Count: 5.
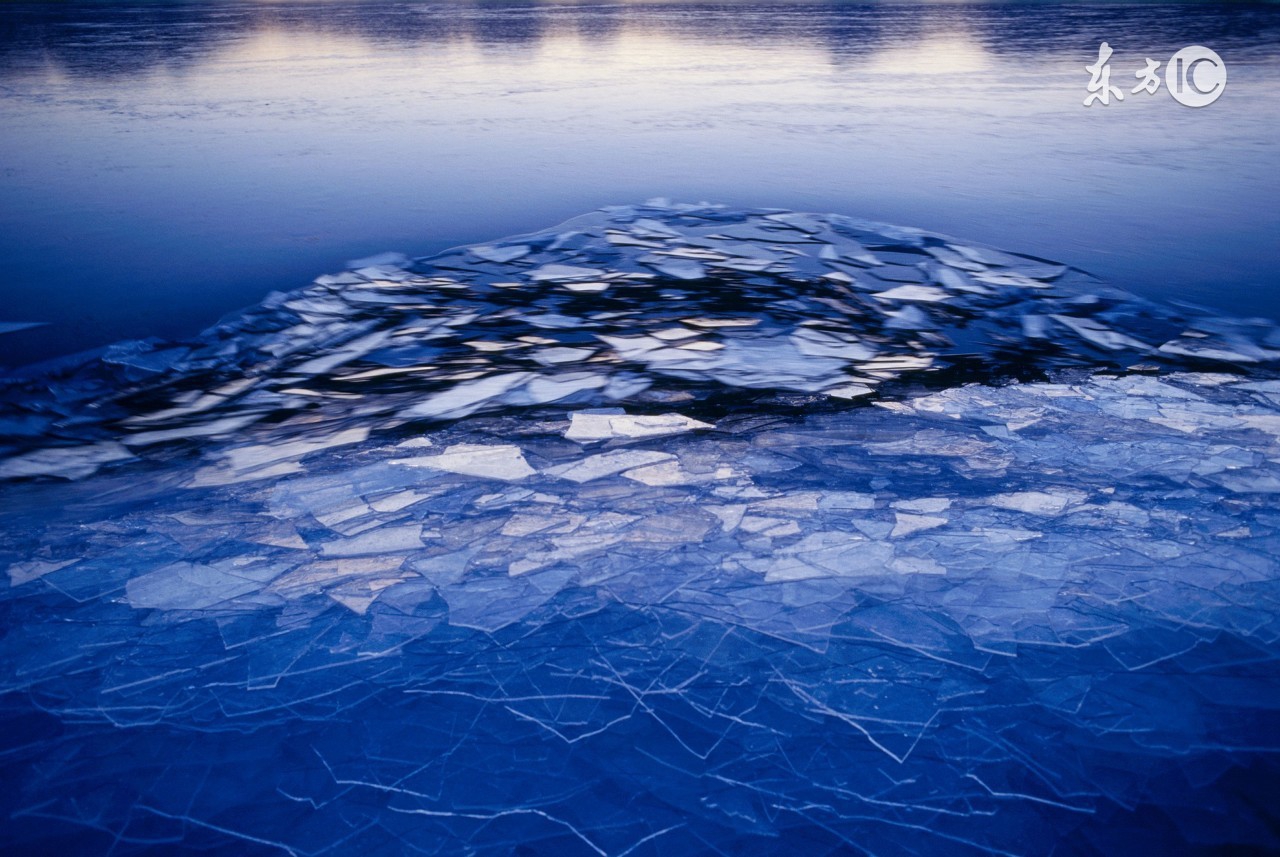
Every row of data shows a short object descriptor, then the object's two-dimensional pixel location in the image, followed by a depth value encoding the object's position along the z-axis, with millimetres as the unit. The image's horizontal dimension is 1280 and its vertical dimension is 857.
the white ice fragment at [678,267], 3322
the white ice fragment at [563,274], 3299
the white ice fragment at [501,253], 3510
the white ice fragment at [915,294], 3086
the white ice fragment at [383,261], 3432
